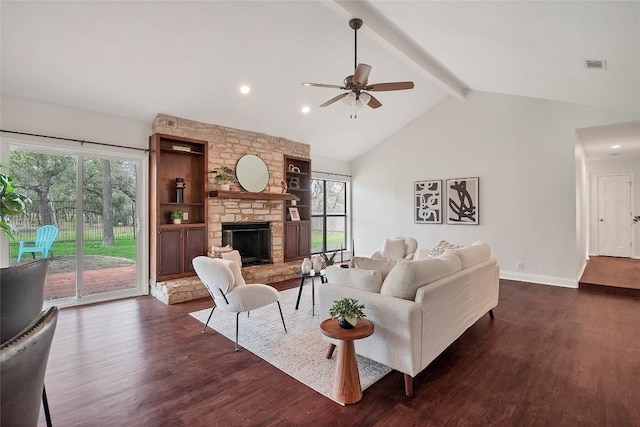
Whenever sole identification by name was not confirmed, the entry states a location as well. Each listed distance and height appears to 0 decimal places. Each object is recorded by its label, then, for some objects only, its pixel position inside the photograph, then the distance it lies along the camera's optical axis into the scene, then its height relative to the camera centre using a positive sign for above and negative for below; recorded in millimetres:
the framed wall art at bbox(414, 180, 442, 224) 6762 +219
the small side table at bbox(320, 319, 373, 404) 2145 -1112
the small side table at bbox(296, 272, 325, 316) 4049 -1210
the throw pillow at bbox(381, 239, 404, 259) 5555 -684
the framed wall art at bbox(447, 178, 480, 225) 6266 +223
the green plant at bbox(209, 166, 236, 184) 5473 +717
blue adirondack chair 4027 -364
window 8047 -76
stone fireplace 4859 +178
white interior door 7625 -126
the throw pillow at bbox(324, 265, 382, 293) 2594 -577
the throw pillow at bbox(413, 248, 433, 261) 4466 -629
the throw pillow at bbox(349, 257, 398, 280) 2715 -471
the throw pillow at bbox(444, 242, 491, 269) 3195 -469
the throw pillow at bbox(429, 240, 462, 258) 4208 -519
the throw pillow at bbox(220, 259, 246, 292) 3123 -643
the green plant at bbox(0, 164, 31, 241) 2973 +136
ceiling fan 3133 +1352
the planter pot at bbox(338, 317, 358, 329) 2217 -799
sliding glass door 4082 -52
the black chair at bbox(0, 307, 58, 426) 730 -405
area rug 2521 -1329
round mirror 5812 +775
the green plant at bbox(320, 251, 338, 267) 4201 -667
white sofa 2250 -736
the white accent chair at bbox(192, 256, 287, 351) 3068 -771
